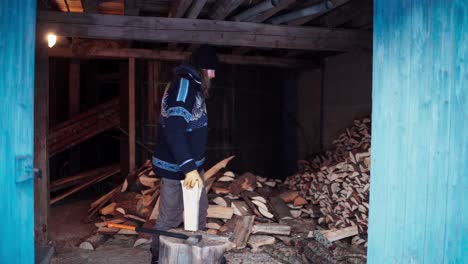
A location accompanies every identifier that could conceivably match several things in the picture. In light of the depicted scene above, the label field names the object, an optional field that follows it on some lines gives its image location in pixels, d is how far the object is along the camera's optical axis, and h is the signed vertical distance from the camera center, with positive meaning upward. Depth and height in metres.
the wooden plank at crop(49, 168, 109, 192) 8.61 -1.36
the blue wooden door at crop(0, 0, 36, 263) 2.92 -0.07
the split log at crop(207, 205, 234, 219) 6.24 -1.38
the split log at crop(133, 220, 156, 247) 5.98 -1.69
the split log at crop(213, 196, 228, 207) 6.50 -1.28
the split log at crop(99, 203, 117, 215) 6.87 -1.50
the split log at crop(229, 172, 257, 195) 6.84 -1.11
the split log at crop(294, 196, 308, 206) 6.96 -1.36
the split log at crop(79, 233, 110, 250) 5.87 -1.74
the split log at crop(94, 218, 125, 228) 6.37 -1.57
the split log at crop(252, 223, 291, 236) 6.08 -1.57
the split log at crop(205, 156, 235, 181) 6.96 -0.90
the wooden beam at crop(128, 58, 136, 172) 8.13 -0.09
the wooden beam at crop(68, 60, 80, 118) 9.40 +0.47
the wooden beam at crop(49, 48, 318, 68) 7.61 +0.97
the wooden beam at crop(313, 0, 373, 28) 5.29 +1.23
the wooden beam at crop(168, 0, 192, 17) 4.83 +1.15
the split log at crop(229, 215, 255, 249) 5.88 -1.57
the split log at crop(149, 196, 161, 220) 6.29 -1.41
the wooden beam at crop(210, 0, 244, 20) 4.88 +1.17
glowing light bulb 5.73 +0.91
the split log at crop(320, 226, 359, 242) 5.77 -1.54
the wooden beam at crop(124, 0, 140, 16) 5.06 +1.19
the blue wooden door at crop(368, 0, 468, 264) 2.60 -0.12
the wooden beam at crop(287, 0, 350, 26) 5.38 +1.13
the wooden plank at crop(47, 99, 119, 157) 8.83 -0.26
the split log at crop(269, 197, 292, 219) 6.63 -1.42
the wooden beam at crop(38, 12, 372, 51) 5.17 +0.97
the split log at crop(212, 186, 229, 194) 6.74 -1.16
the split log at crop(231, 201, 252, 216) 6.39 -1.37
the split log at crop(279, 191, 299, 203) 7.05 -1.30
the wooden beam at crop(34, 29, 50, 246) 5.23 -0.31
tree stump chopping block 3.30 -1.03
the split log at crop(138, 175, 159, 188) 7.29 -1.13
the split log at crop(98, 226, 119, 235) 6.26 -1.65
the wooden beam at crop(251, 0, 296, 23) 4.78 +1.14
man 4.02 -0.16
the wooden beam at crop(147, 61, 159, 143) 8.35 +0.28
